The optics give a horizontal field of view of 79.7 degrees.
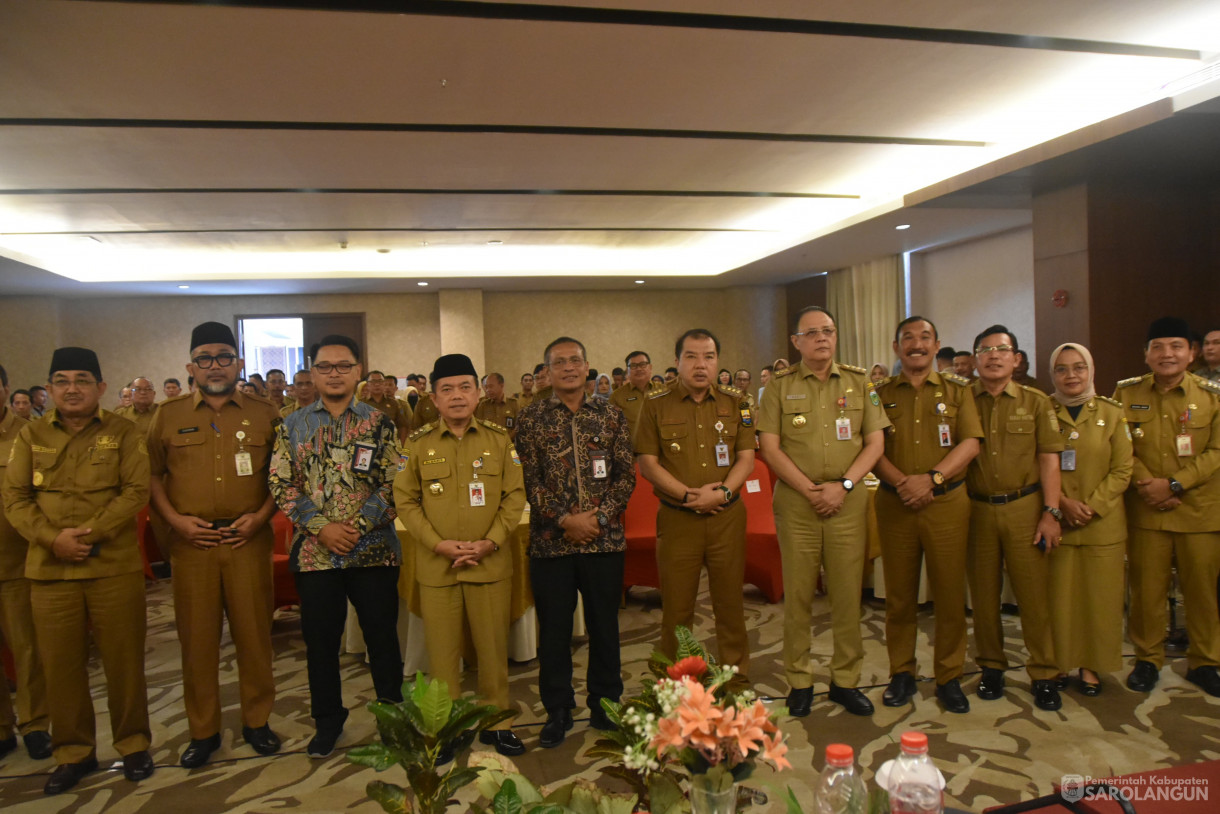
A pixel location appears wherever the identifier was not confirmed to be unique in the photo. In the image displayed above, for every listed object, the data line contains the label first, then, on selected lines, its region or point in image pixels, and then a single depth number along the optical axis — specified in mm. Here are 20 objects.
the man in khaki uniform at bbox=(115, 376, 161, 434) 6922
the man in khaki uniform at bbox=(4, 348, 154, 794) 2957
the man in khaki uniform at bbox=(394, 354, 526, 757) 3088
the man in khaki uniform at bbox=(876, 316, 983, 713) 3385
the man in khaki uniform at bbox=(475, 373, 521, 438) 8695
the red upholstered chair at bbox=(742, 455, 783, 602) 5023
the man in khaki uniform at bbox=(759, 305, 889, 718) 3348
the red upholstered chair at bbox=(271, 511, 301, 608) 4426
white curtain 11594
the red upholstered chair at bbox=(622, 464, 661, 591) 4949
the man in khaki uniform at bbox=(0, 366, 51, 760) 3309
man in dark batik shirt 3242
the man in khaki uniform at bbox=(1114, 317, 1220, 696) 3516
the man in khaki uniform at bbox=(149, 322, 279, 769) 3131
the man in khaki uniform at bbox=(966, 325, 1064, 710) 3410
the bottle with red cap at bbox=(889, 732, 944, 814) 1226
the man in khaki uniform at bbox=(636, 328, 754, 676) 3377
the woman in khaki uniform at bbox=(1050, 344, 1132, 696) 3486
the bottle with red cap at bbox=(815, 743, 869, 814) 1199
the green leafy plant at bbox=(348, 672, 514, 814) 1136
